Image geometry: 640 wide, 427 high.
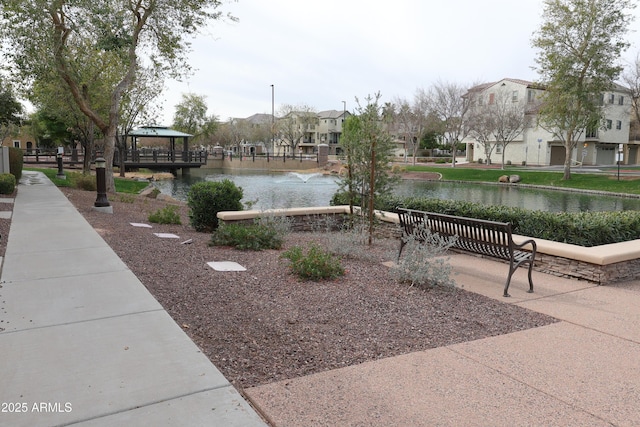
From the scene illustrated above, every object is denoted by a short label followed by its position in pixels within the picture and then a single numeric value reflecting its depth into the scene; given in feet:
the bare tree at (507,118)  158.92
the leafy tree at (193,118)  222.07
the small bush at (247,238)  26.09
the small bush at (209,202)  33.40
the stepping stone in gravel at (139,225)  34.30
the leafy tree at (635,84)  127.43
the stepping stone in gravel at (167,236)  29.62
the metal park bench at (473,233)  19.86
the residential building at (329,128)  312.71
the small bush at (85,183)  63.41
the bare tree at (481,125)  162.81
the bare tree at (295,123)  289.12
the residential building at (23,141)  245.32
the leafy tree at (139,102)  94.17
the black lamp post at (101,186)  41.19
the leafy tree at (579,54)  102.83
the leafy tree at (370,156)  27.63
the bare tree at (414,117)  183.62
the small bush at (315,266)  19.35
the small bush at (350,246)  24.03
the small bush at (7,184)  47.44
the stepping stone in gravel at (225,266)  21.15
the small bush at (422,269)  18.49
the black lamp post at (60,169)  79.65
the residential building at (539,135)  171.01
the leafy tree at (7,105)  76.90
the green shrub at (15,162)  63.26
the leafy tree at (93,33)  49.88
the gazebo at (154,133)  142.61
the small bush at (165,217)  37.14
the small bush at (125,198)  52.87
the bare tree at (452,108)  172.86
